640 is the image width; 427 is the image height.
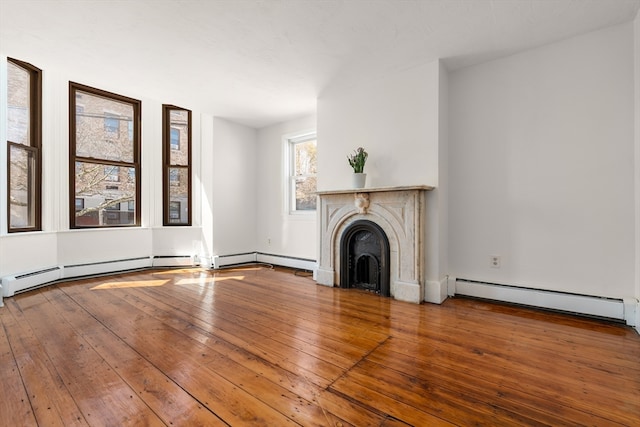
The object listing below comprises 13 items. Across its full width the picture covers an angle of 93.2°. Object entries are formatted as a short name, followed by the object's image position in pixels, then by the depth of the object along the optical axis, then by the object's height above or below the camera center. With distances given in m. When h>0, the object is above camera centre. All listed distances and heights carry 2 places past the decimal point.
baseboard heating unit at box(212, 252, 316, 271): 4.95 -0.81
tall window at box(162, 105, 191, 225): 5.06 +0.84
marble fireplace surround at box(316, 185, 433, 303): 3.19 -0.13
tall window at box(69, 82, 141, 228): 4.27 +0.85
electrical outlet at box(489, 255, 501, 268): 3.17 -0.52
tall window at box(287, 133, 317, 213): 4.99 +0.68
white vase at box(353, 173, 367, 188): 3.57 +0.40
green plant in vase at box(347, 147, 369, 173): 3.59 +0.62
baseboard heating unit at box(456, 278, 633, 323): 2.61 -0.84
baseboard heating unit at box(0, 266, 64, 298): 3.32 -0.77
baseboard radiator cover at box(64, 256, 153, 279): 4.19 -0.76
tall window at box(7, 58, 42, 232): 3.55 +0.86
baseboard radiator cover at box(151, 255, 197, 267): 5.01 -0.77
